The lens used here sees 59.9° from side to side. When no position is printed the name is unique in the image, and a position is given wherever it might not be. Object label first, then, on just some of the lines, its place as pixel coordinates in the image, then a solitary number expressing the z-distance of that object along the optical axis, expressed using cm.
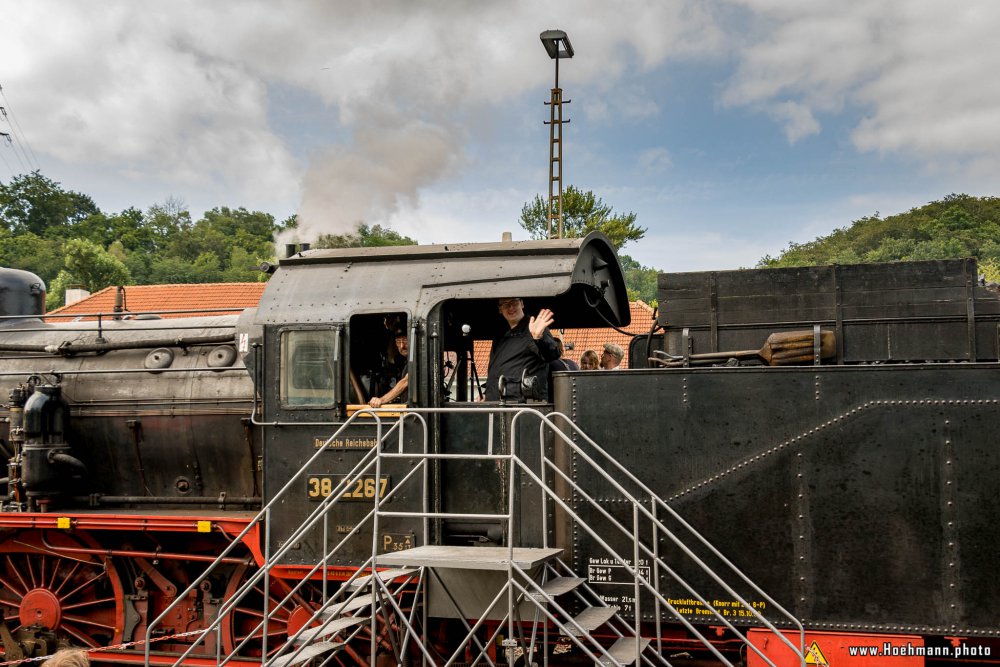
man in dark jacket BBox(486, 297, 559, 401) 632
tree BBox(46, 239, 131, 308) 4434
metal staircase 521
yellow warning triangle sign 545
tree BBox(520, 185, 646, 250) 3359
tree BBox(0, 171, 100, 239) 7556
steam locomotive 536
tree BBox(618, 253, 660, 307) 6894
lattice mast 1833
